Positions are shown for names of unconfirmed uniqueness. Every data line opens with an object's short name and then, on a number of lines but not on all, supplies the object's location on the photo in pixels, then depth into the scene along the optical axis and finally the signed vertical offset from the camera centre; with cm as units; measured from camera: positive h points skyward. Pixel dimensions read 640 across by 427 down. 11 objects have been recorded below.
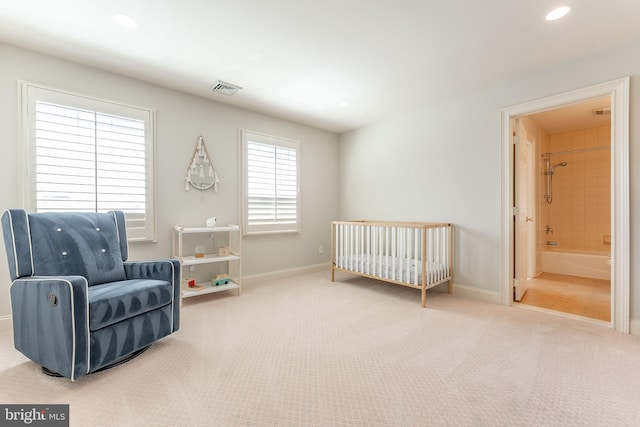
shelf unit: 284 -50
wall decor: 315 +50
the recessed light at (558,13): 178 +133
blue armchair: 152 -51
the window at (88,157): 229 +52
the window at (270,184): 364 +42
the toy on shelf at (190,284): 299 -79
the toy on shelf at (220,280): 312 -78
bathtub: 386 -76
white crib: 292 -54
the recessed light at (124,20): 188 +137
